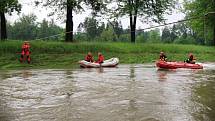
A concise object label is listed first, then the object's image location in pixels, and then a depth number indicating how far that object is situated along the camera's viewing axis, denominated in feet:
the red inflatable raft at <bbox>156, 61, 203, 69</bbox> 84.48
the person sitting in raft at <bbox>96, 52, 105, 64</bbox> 91.25
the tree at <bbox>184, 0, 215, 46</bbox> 161.58
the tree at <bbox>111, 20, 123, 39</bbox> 338.50
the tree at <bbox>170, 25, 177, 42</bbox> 412.46
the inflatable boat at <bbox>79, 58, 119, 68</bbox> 88.58
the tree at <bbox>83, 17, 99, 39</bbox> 324.15
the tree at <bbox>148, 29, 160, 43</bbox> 402.27
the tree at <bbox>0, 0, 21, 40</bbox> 97.29
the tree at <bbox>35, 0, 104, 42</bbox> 110.32
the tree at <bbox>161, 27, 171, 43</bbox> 430.04
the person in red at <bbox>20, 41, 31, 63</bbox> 89.64
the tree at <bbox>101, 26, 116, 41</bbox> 286.05
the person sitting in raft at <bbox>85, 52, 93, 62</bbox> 91.15
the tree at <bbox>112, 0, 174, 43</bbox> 135.95
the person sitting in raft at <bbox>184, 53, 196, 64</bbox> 90.06
